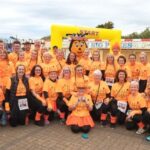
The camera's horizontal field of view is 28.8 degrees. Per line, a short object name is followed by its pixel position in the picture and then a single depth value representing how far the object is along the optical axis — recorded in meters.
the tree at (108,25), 61.06
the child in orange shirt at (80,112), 6.16
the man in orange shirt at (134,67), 7.85
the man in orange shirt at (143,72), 7.81
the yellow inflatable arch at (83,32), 9.72
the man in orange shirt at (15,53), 8.05
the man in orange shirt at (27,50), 8.34
